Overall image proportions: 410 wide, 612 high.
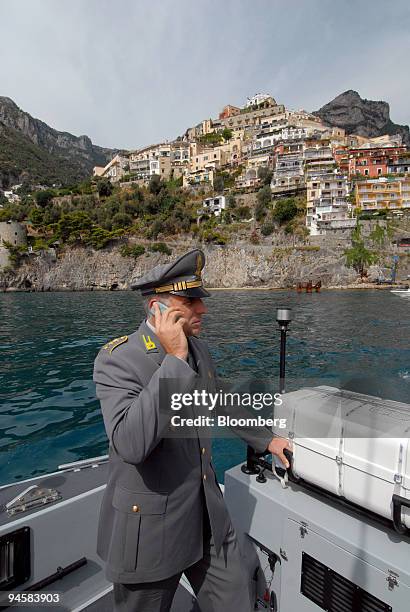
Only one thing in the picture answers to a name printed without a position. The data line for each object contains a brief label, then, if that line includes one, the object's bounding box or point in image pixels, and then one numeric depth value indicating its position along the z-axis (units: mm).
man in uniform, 1457
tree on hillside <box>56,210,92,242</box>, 70000
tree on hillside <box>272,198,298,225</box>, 68250
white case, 1728
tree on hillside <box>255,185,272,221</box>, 72438
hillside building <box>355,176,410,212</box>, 69312
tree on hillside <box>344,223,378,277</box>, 57812
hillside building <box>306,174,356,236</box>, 63656
